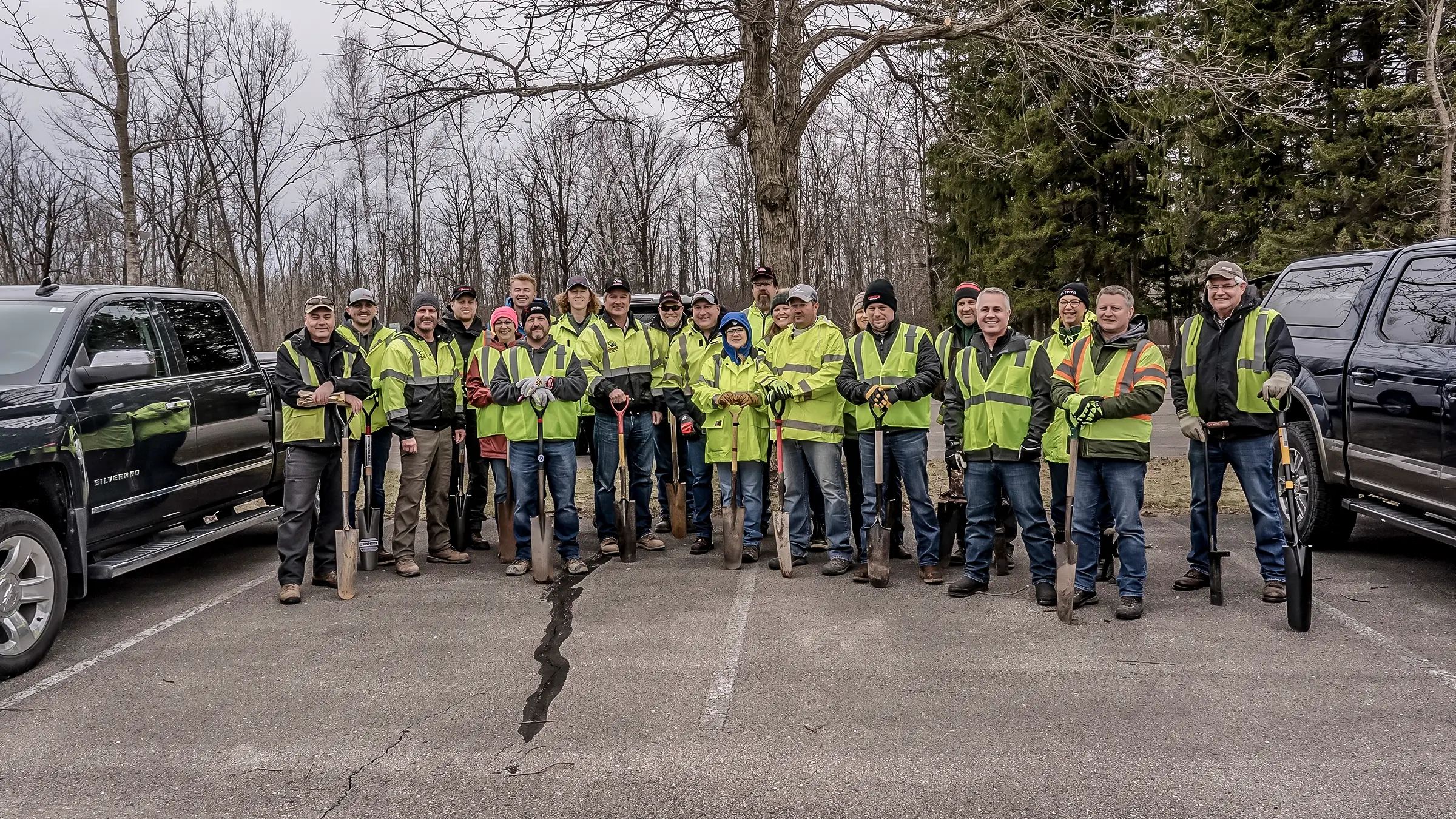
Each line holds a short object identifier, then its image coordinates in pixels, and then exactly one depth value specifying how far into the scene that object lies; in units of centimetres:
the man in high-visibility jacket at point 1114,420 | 555
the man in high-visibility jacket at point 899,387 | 646
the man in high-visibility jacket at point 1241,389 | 575
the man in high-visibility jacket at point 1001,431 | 591
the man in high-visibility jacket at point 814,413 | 675
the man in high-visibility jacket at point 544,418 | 678
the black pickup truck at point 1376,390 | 564
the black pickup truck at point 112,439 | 496
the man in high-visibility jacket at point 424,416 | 700
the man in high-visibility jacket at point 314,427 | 623
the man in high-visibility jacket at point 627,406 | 758
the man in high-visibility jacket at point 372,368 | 713
